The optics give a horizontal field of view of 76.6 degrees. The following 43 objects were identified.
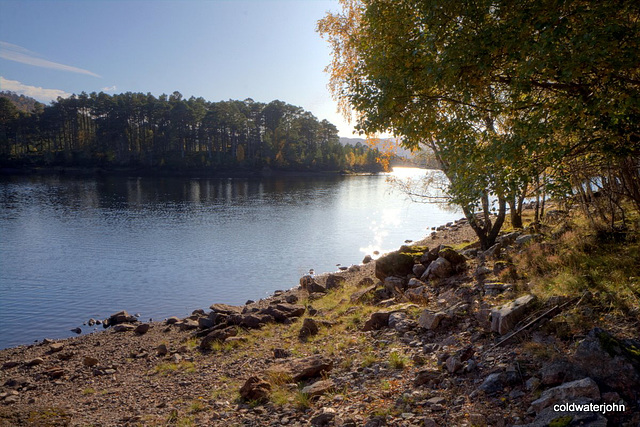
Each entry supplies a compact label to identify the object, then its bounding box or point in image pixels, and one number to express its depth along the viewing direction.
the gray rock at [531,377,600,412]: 5.15
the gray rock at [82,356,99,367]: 13.97
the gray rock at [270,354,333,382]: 9.25
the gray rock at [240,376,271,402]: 8.69
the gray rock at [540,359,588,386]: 5.65
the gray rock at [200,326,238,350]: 14.13
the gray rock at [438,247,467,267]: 15.16
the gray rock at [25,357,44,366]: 14.45
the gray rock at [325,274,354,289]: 20.44
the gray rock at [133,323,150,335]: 17.62
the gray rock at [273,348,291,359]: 11.59
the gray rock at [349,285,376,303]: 15.30
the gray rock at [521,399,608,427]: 4.61
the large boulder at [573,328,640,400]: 5.18
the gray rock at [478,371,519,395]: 6.32
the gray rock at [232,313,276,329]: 15.44
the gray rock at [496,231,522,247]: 16.19
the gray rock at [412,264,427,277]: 16.03
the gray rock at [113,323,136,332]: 18.09
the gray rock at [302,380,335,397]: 8.19
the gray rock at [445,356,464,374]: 7.37
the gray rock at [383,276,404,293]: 15.03
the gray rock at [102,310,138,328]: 19.50
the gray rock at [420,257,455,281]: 14.62
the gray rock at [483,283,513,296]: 10.57
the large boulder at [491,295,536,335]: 8.02
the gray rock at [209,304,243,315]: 17.33
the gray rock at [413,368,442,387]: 7.31
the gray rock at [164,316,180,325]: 18.58
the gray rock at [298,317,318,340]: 12.99
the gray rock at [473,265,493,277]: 12.88
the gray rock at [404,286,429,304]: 12.46
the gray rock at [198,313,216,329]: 16.34
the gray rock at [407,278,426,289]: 14.53
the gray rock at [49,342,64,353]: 15.75
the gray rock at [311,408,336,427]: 6.96
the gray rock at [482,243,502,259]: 14.99
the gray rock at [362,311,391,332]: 11.41
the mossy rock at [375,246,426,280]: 16.89
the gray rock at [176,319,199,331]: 17.16
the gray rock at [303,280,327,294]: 20.28
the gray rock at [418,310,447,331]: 9.76
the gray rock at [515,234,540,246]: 14.55
